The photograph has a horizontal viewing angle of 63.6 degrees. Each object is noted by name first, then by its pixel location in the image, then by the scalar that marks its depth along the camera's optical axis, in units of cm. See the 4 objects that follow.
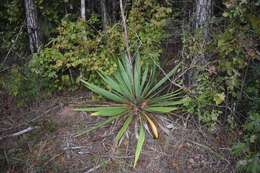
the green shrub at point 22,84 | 287
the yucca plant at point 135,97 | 245
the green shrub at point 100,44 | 272
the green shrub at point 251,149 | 188
